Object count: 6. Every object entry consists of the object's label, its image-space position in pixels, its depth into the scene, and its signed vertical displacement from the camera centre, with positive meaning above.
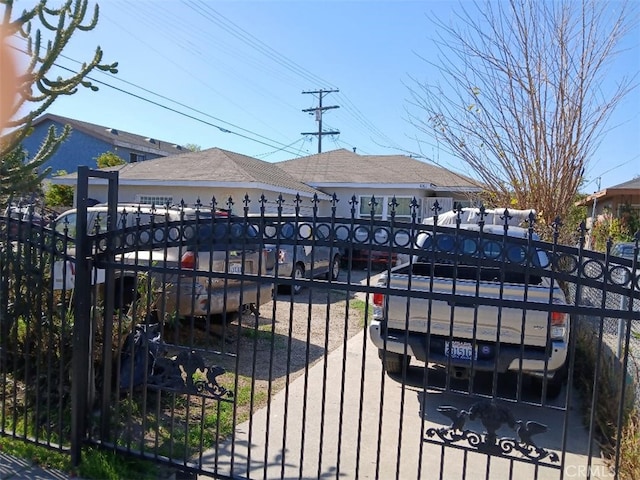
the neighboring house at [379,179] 18.91 +1.94
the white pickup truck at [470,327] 4.29 -0.88
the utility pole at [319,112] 36.18 +8.37
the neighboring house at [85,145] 30.48 +4.15
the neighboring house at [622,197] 15.52 +1.53
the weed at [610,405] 3.24 -1.38
